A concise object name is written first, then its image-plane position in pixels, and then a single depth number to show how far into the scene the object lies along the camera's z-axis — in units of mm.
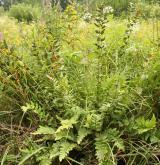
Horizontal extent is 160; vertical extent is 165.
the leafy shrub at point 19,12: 15322
